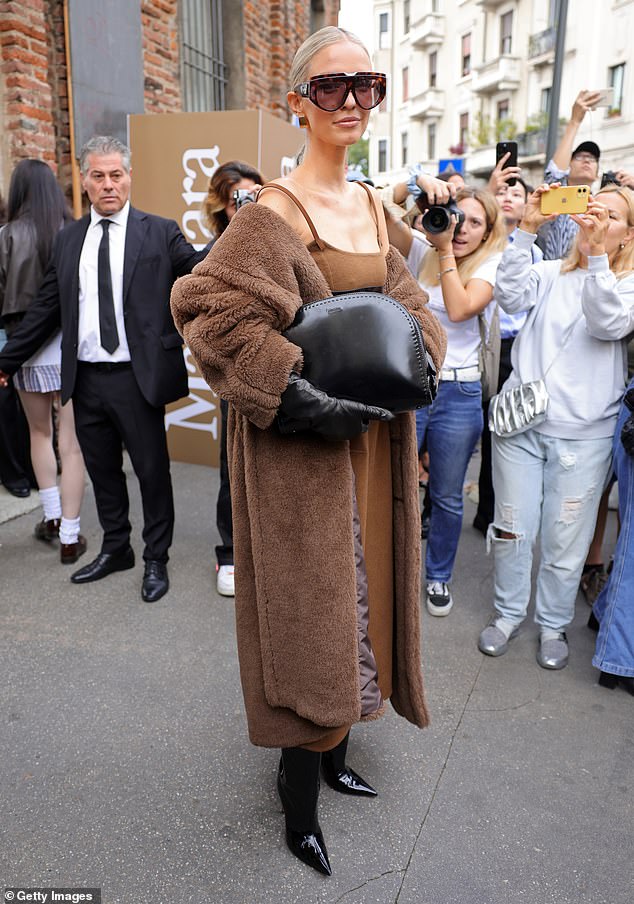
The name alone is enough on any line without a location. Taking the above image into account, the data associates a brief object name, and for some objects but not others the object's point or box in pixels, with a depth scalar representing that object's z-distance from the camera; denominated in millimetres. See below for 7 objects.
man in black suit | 3455
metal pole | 6583
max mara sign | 4816
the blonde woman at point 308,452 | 1587
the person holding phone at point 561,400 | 2812
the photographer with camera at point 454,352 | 3176
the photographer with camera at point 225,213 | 3584
